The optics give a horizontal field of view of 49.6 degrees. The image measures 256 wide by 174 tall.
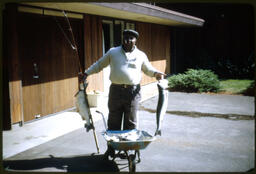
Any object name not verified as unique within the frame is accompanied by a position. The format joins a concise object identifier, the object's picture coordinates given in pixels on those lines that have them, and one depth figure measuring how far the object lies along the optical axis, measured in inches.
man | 165.2
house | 243.0
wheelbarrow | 141.4
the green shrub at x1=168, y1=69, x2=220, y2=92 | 453.7
